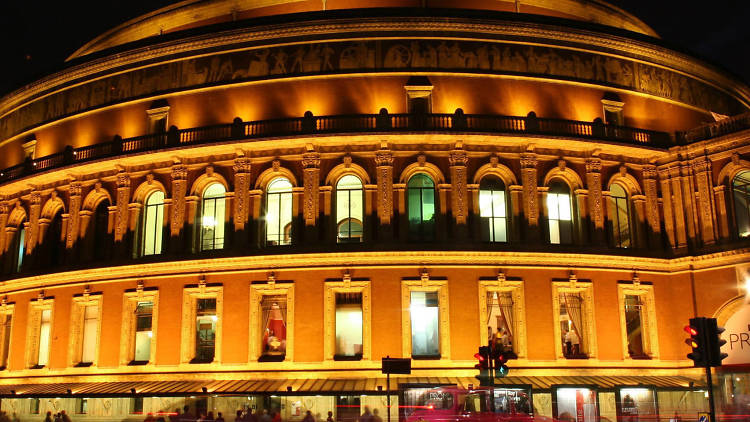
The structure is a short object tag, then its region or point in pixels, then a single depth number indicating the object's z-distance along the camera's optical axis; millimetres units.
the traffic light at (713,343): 18297
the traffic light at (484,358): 25922
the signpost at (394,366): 24594
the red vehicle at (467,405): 22325
